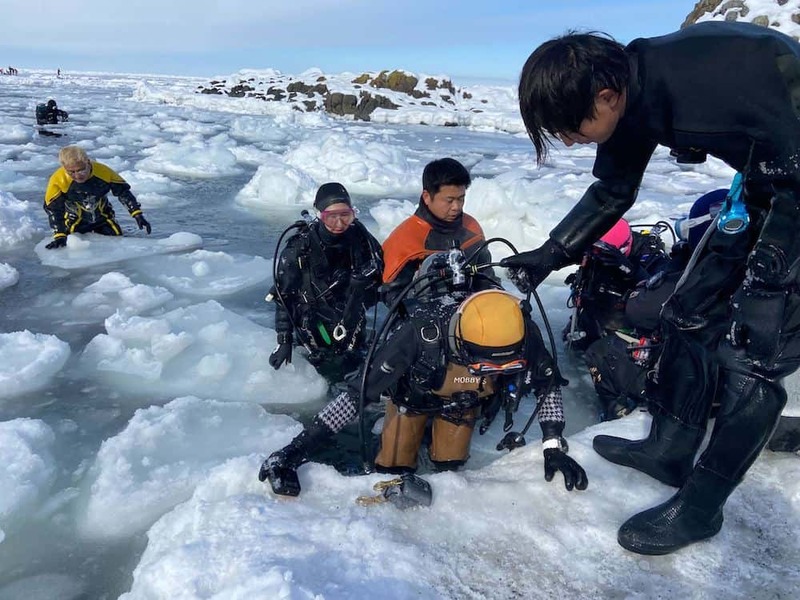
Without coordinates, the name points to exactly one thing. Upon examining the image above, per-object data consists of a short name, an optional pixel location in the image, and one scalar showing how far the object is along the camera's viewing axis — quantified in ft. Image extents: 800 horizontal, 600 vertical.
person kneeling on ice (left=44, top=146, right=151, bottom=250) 19.85
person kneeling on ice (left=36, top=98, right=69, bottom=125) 58.13
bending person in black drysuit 4.61
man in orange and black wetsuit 10.41
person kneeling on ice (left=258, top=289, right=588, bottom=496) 7.26
